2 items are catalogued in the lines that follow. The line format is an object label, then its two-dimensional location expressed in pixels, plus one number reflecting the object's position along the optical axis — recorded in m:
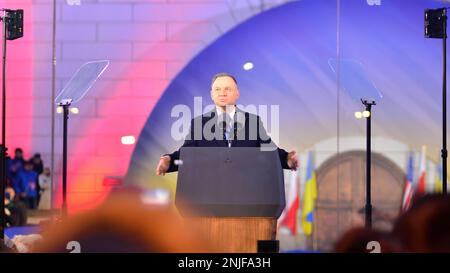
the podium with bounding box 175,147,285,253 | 8.02
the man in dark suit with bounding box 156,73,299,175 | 8.13
